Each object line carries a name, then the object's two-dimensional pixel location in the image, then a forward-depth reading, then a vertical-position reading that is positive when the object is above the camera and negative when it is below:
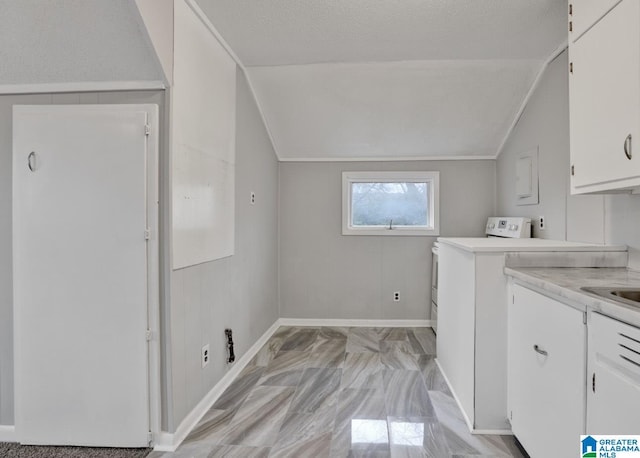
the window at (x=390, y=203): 4.06 +0.28
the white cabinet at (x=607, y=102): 1.43 +0.57
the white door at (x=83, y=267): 1.87 -0.22
